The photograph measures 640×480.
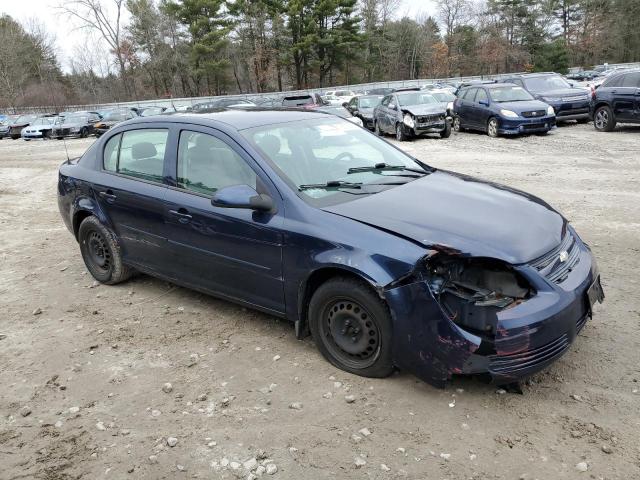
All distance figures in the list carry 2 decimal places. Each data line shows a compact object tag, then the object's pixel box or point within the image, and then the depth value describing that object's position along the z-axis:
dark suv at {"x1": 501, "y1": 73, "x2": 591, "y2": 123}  17.72
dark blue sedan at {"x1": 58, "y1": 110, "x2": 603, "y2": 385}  3.21
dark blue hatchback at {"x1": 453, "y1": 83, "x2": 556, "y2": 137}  16.12
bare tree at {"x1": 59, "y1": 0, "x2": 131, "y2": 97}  58.94
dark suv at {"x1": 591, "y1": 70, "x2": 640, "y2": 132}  14.29
